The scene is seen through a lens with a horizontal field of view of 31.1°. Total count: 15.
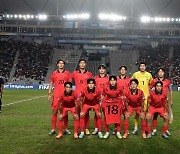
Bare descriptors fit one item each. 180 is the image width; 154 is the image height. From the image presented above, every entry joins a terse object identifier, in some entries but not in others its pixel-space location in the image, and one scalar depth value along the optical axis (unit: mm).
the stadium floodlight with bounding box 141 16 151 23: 46531
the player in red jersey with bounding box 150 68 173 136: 9088
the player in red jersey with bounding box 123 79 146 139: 8727
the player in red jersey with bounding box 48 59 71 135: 9297
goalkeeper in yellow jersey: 9875
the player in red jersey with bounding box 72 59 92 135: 9711
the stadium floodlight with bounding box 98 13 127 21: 46281
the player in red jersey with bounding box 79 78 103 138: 8703
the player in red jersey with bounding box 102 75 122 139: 8633
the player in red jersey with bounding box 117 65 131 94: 9523
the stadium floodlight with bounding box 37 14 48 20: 47184
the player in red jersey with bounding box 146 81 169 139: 8703
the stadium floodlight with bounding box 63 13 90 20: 46781
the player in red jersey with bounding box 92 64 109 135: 9553
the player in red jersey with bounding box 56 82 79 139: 8617
